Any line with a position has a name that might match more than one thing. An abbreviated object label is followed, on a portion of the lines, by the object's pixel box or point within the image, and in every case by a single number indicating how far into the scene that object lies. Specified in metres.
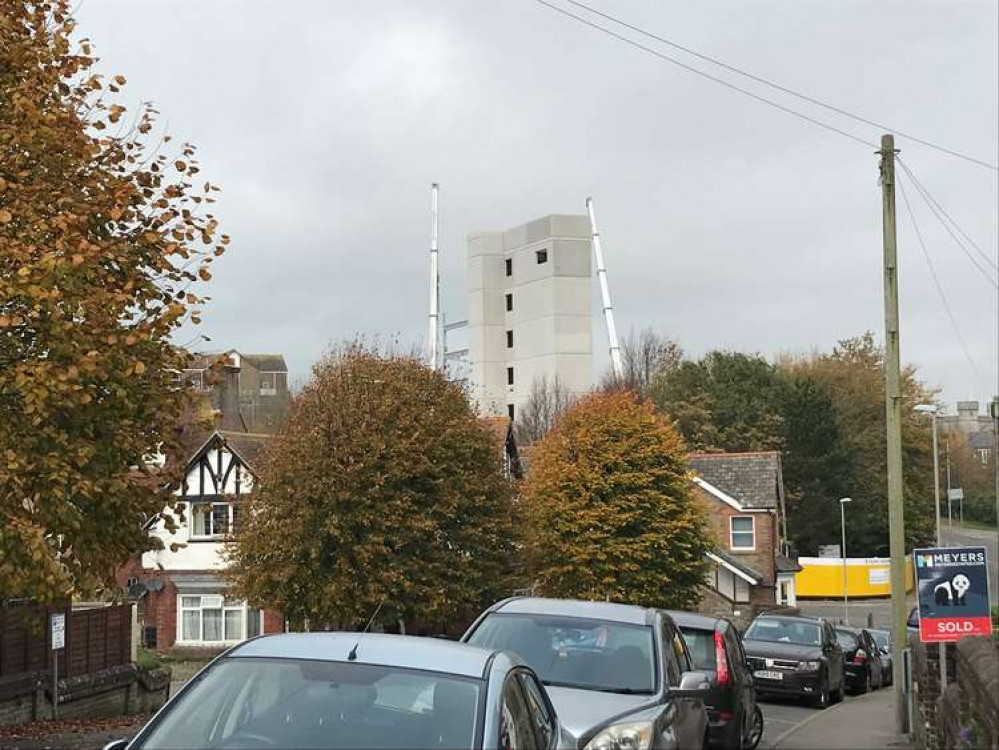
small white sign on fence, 21.14
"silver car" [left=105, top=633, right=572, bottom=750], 5.16
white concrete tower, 88.12
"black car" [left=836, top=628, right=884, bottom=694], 28.84
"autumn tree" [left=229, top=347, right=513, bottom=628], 26.77
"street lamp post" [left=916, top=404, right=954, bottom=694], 12.98
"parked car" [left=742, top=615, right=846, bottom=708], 22.81
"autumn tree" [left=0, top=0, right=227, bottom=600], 11.12
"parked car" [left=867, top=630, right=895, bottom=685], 34.16
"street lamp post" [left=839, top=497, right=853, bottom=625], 59.44
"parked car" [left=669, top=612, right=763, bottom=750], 13.27
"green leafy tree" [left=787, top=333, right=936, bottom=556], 77.56
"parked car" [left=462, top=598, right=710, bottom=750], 8.32
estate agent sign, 13.52
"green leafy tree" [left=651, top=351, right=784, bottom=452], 77.44
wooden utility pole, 18.98
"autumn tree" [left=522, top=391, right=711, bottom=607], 32.78
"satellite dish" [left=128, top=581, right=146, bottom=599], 41.00
